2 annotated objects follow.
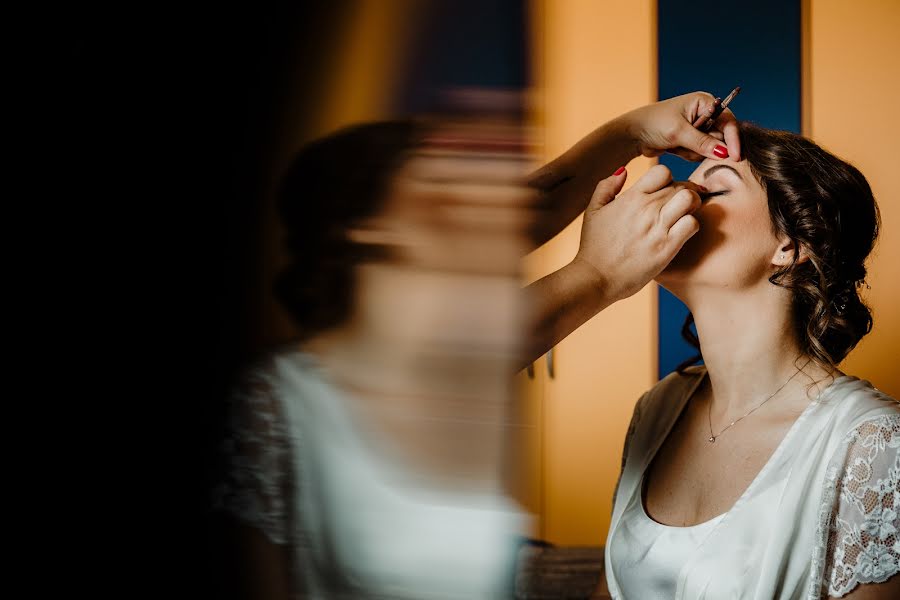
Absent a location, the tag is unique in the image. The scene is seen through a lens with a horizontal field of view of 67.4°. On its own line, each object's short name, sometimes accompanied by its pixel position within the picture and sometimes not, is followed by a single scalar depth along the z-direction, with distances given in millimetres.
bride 1157
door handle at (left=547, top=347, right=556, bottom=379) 3596
